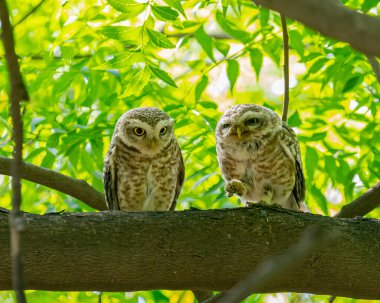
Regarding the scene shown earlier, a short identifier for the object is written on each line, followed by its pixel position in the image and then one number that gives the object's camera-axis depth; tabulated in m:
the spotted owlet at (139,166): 9.66
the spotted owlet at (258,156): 9.00
